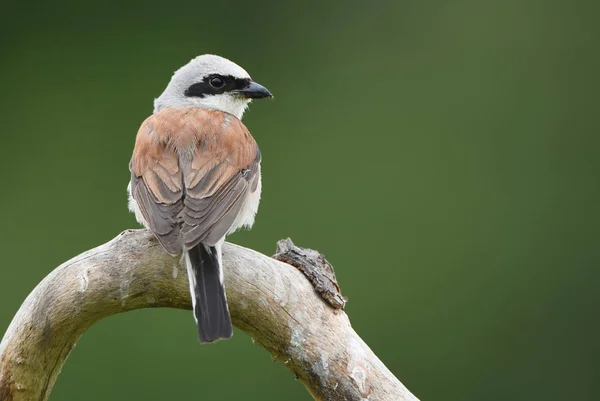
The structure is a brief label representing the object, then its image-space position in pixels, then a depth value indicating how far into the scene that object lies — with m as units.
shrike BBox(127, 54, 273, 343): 6.30
